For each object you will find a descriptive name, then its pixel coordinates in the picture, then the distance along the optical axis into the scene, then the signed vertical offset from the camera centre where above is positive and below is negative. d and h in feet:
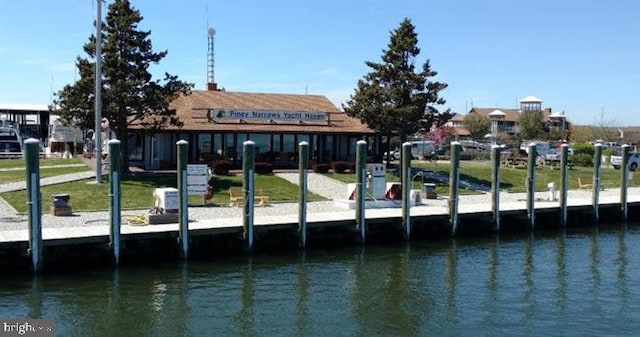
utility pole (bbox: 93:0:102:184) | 101.50 +6.06
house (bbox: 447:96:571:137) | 375.37 +13.62
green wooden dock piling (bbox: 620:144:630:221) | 102.24 -6.51
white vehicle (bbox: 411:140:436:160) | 203.86 -2.76
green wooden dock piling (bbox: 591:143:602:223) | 97.67 -5.76
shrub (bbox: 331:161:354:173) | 132.36 -5.25
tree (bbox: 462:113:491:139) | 343.05 +7.72
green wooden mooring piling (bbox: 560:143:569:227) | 94.43 -5.29
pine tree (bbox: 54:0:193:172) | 107.34 +8.25
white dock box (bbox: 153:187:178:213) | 73.82 -6.91
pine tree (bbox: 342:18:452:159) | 130.11 +8.73
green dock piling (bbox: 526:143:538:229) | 90.27 -5.89
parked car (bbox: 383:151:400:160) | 181.06 -4.14
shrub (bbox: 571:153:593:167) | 176.35 -4.54
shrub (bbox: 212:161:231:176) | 120.06 -5.38
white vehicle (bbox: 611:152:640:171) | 167.14 -4.68
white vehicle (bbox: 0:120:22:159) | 181.78 -2.24
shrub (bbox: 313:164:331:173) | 131.23 -5.62
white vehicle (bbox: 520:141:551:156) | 177.27 -1.83
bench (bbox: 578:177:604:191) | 126.69 -8.14
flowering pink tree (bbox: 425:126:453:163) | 233.35 +1.41
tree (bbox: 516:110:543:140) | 316.40 +7.42
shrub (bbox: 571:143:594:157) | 191.31 -1.84
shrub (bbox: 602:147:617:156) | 199.91 -2.70
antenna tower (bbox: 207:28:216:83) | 190.60 +23.08
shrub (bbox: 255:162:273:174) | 124.77 -5.49
